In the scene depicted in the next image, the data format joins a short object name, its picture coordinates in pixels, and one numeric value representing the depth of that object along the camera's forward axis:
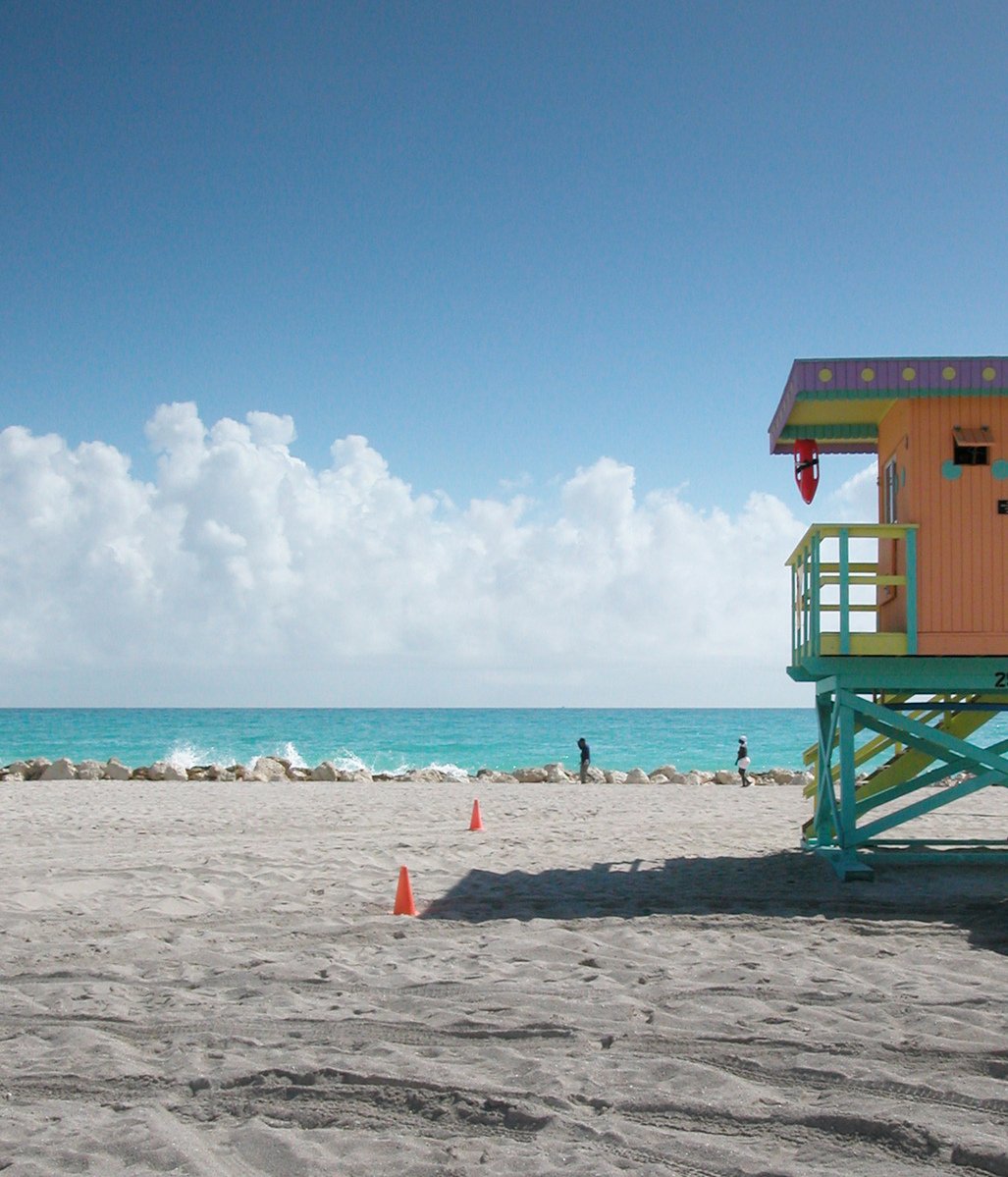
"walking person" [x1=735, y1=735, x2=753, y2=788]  29.80
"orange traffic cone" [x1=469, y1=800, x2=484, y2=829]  17.09
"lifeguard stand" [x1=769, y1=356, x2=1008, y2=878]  11.30
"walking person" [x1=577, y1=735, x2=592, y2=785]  30.77
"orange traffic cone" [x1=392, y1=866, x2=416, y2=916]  9.77
